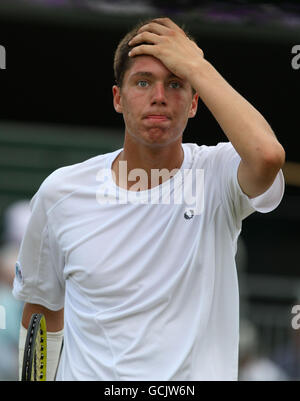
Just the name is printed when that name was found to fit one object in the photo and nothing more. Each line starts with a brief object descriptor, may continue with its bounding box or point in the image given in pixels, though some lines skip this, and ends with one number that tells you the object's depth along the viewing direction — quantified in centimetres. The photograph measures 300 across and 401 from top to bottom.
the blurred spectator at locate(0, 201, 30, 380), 870
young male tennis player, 427
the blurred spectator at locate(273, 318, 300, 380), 1195
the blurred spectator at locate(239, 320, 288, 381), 1080
